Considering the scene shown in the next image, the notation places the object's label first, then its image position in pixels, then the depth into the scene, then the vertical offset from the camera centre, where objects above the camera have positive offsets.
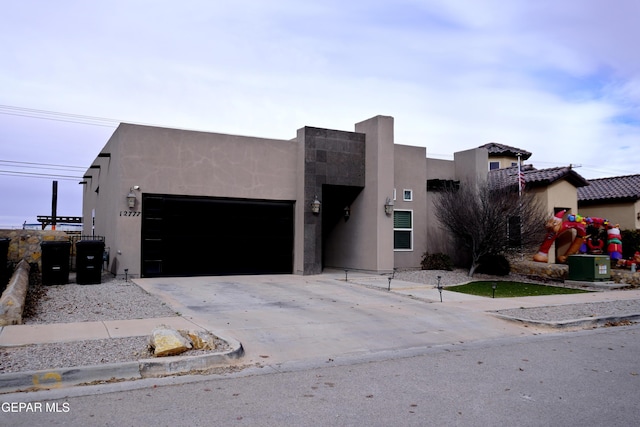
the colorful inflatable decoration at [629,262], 20.86 -0.75
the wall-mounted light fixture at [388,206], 19.34 +1.30
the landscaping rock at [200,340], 7.61 -1.49
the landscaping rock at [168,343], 7.14 -1.42
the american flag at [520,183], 20.63 +2.37
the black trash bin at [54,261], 14.14 -0.60
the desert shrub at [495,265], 21.02 -0.91
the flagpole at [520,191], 19.33 +1.97
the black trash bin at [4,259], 14.49 -0.56
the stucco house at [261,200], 16.84 +1.45
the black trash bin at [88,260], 14.48 -0.59
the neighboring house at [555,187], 22.70 +2.43
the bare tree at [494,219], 19.27 +0.85
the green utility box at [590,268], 18.38 -0.88
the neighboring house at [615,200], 25.38 +2.14
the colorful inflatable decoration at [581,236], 21.77 +0.27
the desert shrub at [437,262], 20.70 -0.80
